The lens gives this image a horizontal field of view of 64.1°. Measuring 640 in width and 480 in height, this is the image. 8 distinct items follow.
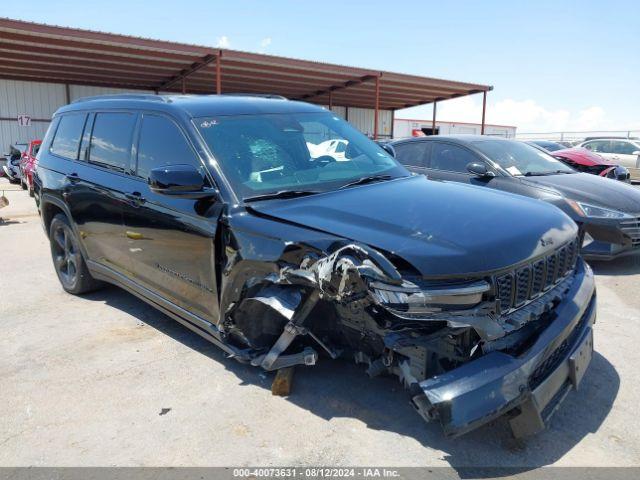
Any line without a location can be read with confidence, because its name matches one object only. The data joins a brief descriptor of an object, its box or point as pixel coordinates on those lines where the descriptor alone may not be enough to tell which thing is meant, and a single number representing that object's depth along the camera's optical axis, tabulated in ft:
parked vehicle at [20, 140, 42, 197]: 46.51
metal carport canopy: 56.49
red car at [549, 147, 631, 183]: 38.04
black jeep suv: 7.73
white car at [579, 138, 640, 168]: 56.70
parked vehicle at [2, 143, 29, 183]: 60.49
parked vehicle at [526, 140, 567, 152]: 53.04
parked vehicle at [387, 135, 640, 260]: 19.01
